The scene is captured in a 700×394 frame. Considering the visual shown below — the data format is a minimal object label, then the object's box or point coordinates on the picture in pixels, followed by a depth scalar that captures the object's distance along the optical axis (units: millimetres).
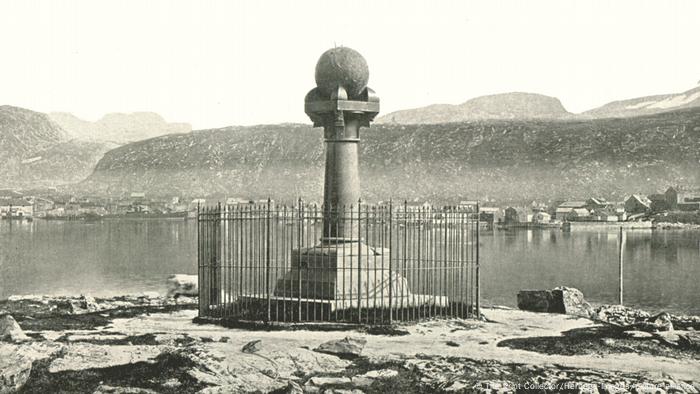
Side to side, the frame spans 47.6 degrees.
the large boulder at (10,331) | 12805
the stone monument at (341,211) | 15406
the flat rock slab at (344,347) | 11991
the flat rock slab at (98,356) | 10965
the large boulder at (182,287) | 22766
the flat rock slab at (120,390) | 9836
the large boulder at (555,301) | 18578
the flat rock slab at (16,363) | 10180
